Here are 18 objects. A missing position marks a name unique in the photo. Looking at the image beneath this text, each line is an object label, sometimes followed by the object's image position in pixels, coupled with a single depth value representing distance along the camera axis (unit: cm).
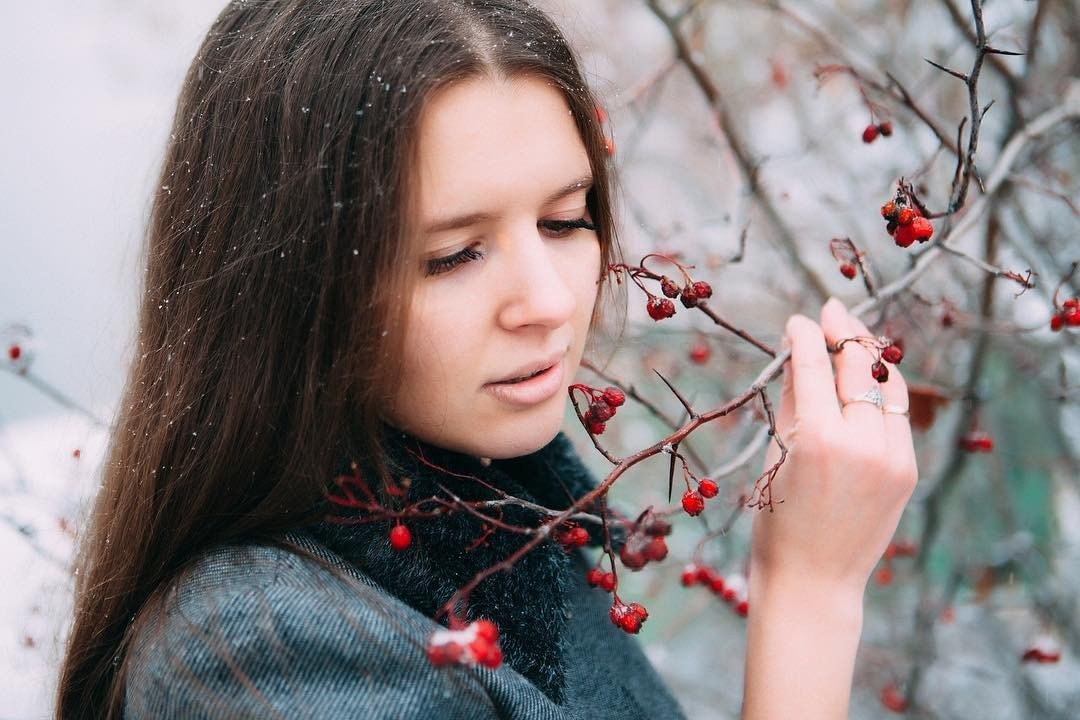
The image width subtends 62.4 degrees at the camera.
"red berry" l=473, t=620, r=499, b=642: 78
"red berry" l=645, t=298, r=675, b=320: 119
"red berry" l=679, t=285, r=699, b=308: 113
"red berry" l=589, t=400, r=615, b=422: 111
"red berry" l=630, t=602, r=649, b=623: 103
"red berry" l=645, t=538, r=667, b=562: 93
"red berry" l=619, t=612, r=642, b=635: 102
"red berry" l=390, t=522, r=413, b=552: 98
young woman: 92
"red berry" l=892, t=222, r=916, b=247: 112
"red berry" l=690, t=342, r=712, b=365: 196
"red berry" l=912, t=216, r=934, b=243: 112
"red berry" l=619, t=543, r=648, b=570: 91
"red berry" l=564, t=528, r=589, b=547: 114
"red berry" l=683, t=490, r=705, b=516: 99
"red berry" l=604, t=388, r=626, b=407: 113
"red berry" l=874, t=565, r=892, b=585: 225
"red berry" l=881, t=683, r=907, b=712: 237
